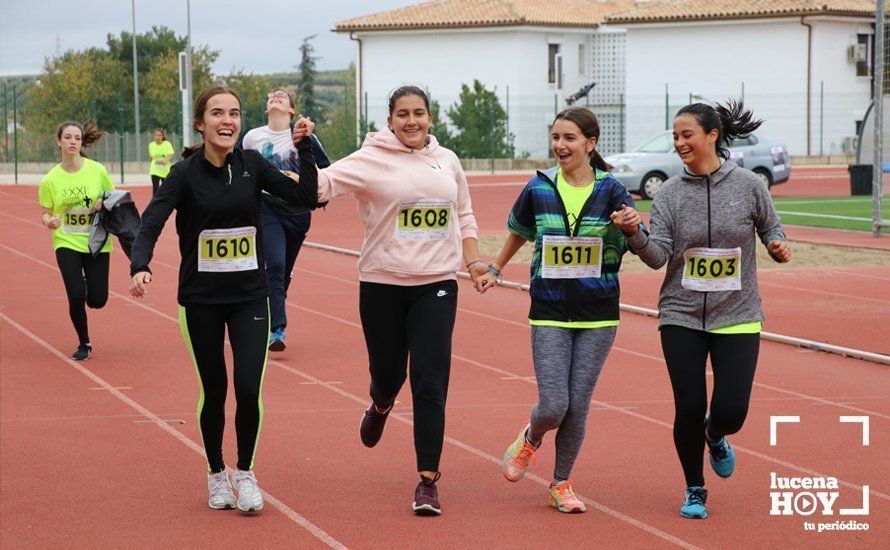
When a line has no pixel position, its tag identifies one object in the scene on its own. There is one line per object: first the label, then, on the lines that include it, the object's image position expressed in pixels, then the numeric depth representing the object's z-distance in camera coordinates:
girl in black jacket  6.50
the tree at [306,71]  110.06
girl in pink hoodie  6.70
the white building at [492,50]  66.56
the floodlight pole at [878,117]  21.50
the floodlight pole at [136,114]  54.66
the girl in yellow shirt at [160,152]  34.50
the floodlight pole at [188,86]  44.44
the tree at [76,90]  63.78
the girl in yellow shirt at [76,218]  11.36
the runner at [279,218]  10.84
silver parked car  31.78
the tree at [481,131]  56.25
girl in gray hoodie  6.37
